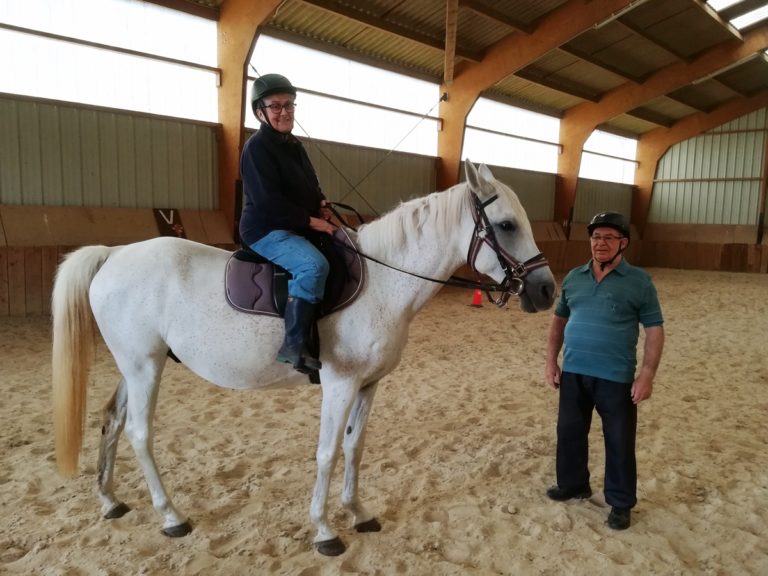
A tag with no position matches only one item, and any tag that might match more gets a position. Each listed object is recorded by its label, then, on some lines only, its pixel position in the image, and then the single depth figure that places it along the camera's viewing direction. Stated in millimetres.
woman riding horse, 2270
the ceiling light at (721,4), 11578
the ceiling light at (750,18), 12195
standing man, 2557
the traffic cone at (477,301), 9867
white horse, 2340
